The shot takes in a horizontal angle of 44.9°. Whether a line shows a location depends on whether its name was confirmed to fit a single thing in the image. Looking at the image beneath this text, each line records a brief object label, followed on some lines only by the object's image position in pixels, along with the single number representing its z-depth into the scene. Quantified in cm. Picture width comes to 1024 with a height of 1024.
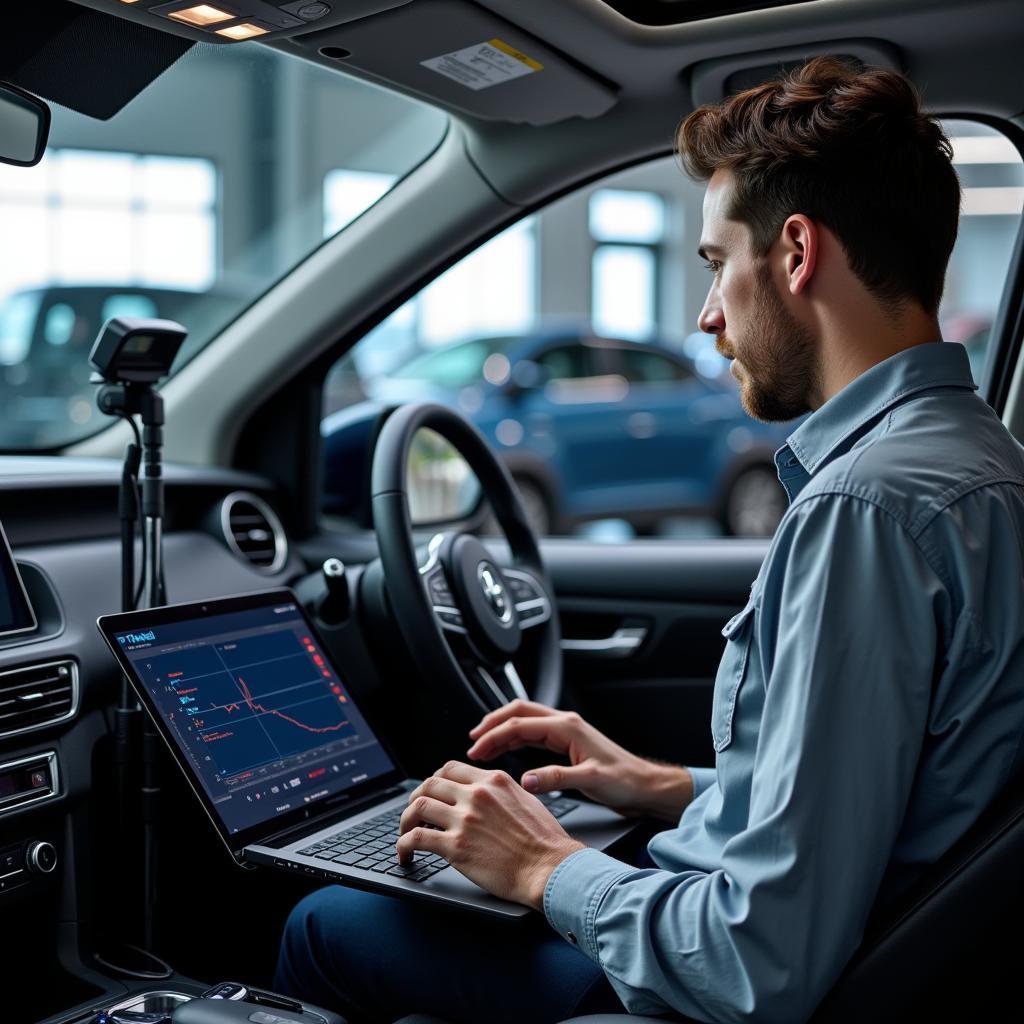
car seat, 99
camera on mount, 188
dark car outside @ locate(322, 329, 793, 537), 846
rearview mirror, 179
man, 98
